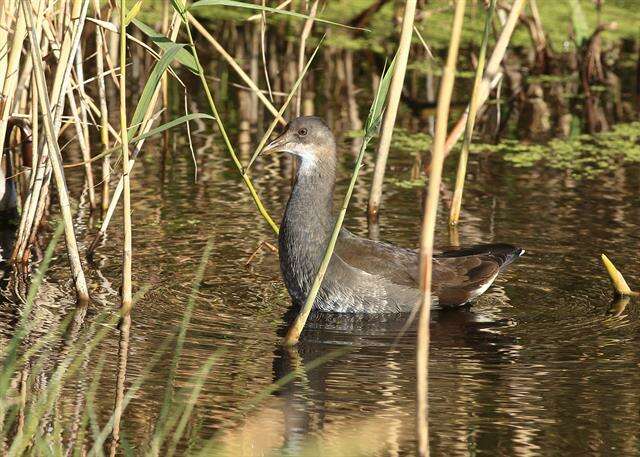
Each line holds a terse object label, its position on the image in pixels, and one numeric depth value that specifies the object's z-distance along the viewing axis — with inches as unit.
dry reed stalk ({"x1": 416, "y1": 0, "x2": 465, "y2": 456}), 267.1
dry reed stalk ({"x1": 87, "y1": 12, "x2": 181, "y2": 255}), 462.0
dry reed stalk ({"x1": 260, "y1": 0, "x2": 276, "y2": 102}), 481.1
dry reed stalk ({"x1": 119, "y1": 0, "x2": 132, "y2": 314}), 410.6
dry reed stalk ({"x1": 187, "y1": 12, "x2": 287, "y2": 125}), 466.3
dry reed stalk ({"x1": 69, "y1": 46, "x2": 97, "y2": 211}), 506.0
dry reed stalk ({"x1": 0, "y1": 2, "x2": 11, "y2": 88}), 491.2
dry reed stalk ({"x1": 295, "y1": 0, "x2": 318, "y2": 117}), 567.4
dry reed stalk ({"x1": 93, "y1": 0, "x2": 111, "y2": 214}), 496.4
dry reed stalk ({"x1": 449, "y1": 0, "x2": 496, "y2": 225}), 438.9
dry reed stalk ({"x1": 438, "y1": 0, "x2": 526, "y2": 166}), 432.8
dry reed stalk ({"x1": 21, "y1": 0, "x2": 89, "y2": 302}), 412.2
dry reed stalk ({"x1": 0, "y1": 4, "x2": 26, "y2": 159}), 474.0
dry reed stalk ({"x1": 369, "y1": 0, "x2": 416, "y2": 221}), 378.9
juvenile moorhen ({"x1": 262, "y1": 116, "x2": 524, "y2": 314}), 514.6
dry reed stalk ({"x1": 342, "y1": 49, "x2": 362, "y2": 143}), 789.9
